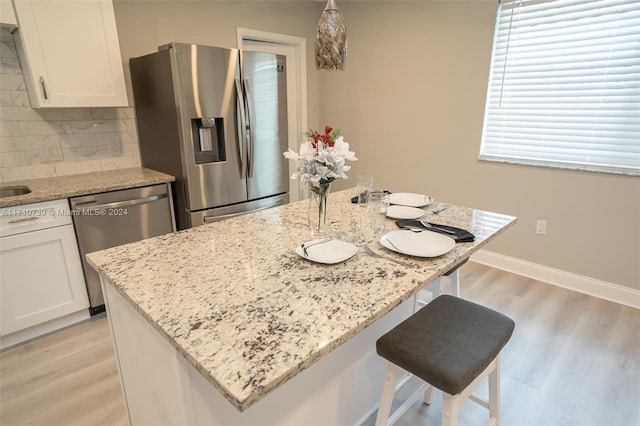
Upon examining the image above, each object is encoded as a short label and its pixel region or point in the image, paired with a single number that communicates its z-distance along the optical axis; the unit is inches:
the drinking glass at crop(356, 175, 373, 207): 63.6
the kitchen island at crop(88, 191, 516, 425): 31.6
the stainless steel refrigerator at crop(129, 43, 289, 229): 95.1
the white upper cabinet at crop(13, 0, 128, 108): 84.2
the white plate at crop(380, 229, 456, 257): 51.4
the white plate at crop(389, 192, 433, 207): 75.4
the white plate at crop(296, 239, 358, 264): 48.5
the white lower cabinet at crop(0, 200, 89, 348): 81.5
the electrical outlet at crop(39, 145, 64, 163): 99.8
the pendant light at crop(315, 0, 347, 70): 58.0
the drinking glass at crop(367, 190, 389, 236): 59.5
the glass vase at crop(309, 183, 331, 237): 55.9
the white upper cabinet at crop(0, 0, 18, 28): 78.7
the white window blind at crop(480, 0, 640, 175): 95.4
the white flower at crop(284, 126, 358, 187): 51.3
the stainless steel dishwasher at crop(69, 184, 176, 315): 90.0
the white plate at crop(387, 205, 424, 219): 68.2
